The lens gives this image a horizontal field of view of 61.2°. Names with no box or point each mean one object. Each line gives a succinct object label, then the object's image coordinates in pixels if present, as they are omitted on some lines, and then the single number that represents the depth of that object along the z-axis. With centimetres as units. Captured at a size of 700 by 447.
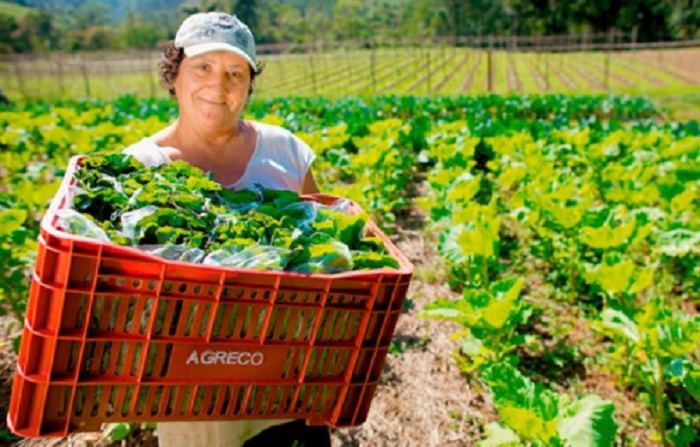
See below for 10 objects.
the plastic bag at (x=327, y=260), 148
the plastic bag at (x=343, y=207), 204
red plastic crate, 135
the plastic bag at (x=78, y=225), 138
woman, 191
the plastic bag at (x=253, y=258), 143
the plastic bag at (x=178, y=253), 141
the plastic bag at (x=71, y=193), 158
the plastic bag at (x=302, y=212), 180
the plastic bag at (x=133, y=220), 150
